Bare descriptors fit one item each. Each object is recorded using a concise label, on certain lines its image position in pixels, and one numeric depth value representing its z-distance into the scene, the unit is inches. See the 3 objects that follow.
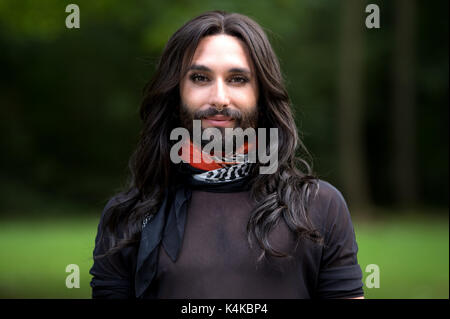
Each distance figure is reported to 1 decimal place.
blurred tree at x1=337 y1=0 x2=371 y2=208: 639.1
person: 105.0
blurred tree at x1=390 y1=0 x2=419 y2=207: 709.3
